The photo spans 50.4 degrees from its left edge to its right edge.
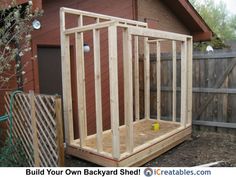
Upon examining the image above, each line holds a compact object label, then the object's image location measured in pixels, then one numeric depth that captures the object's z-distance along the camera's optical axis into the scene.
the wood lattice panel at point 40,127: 3.28
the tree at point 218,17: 19.49
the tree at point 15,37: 3.75
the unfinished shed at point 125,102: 3.59
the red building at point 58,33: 4.63
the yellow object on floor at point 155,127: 5.28
